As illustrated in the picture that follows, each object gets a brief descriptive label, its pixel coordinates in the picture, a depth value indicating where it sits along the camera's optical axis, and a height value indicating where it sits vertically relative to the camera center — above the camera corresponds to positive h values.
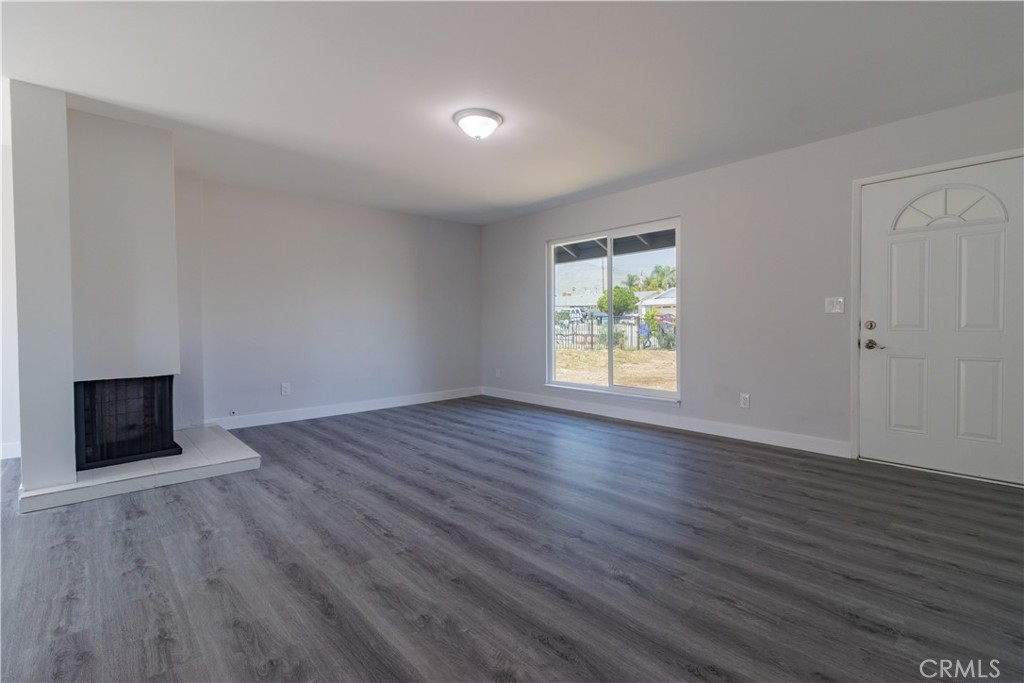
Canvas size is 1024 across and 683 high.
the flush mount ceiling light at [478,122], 3.21 +1.47
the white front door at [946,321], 3.08 +0.05
